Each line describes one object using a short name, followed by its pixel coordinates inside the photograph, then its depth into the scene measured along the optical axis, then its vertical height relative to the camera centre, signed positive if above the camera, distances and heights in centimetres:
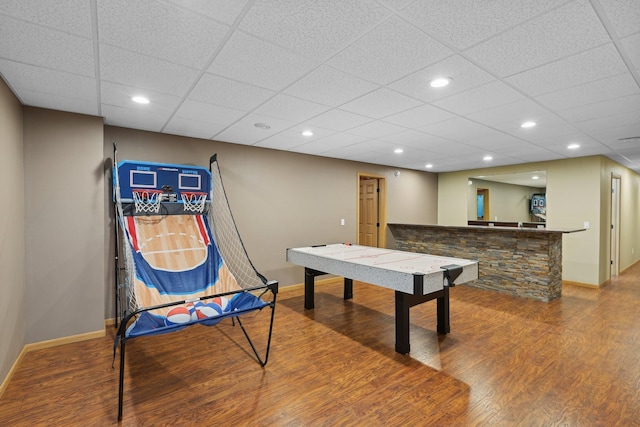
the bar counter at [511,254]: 465 -68
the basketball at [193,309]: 256 -82
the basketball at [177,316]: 244 -84
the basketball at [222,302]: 284 -84
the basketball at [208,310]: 256 -82
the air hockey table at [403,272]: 276 -57
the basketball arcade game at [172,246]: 281 -37
